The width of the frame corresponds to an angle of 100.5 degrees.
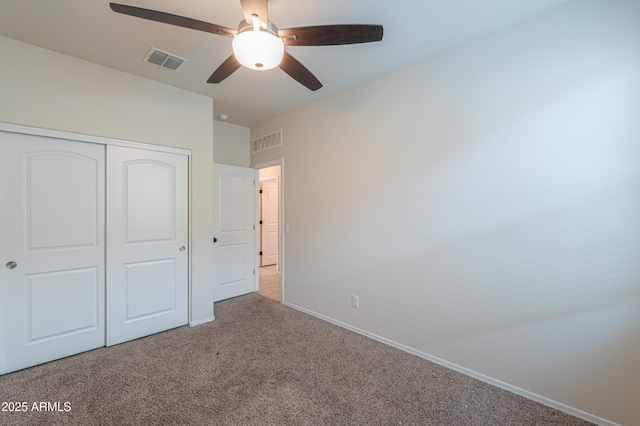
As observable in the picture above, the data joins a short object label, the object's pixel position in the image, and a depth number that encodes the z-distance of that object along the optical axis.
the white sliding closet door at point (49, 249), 2.18
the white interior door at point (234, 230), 3.94
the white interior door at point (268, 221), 6.20
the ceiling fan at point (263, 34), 1.39
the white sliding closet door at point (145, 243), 2.67
